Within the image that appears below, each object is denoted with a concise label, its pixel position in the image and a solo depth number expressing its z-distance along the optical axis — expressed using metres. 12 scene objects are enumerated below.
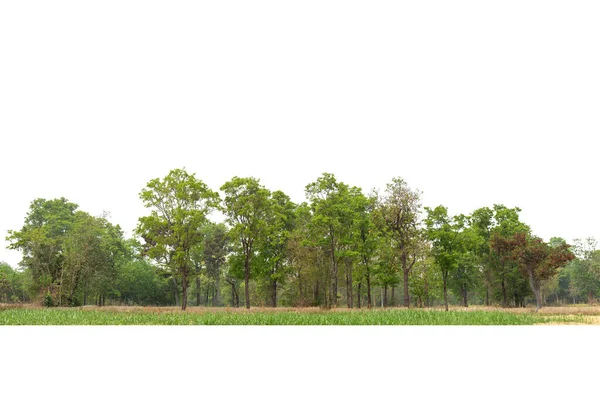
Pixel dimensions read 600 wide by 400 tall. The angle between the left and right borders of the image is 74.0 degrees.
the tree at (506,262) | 57.48
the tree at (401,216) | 47.03
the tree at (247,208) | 47.67
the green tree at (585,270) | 84.06
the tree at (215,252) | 74.44
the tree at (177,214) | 44.34
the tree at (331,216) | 47.66
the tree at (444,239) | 50.81
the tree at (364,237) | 49.88
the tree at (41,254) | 53.28
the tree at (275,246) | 51.34
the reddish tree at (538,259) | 41.84
